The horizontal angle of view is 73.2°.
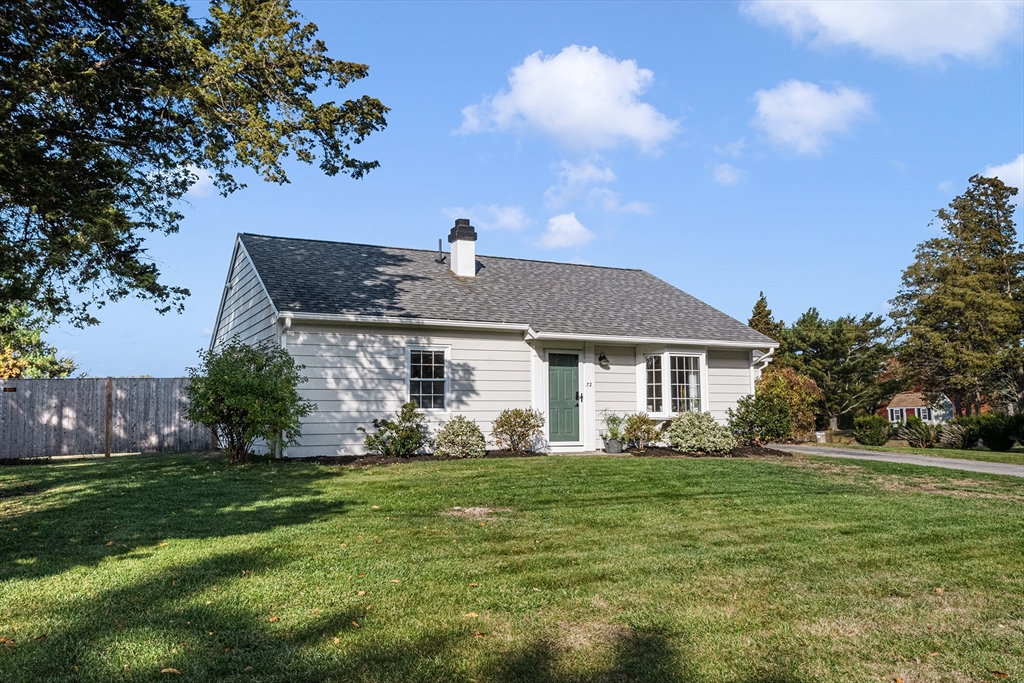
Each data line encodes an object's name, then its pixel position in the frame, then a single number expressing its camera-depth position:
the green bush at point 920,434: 19.95
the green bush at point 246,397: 11.48
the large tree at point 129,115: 8.95
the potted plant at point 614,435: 14.60
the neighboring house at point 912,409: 50.97
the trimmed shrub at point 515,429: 14.18
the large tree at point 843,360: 36.53
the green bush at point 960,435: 19.48
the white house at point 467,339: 13.25
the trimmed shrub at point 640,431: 14.75
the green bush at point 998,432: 18.77
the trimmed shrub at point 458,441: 13.19
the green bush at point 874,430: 21.44
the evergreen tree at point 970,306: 32.06
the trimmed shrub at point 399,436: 13.06
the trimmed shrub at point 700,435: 14.16
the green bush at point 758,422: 16.00
